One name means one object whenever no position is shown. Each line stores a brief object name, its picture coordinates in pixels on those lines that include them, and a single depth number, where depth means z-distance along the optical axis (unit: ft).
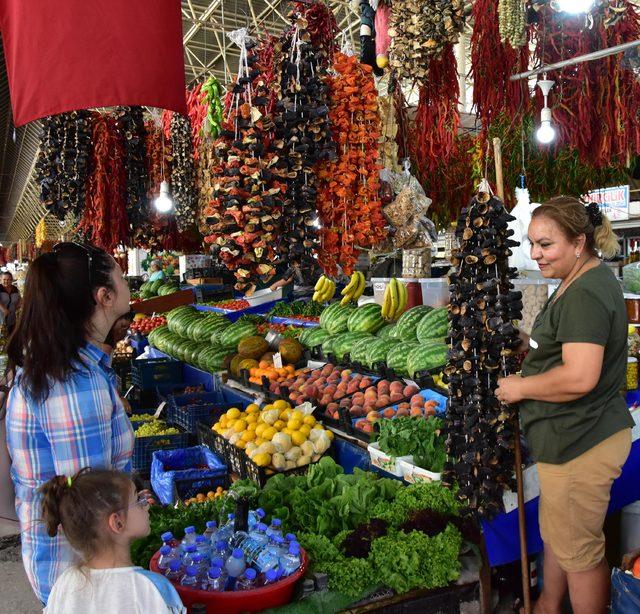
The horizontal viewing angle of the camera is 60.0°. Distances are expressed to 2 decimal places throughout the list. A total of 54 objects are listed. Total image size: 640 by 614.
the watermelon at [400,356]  12.51
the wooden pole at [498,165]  8.02
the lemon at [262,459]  10.28
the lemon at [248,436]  11.37
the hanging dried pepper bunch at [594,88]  10.30
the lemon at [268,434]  11.08
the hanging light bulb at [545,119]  10.95
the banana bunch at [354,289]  18.26
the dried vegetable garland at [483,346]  7.22
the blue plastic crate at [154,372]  18.81
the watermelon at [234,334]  19.31
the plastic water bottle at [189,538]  6.56
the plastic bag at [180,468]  10.57
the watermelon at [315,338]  16.39
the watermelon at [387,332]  14.11
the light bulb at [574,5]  8.49
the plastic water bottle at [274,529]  6.66
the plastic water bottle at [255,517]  7.15
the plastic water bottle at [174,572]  6.11
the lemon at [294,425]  11.22
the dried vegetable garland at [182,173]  12.49
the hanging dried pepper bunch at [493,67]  10.22
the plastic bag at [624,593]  6.27
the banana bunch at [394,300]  15.67
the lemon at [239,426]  11.91
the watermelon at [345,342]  14.56
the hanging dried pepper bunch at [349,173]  8.78
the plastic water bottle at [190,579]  6.01
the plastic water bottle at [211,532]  6.82
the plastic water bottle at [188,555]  6.22
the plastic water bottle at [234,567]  6.21
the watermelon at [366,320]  15.35
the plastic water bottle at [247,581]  6.06
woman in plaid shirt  4.92
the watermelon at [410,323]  13.50
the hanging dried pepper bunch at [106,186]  11.71
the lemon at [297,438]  10.82
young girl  4.63
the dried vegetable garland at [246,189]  7.92
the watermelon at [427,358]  11.83
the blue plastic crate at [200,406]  14.35
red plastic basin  5.85
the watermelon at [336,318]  16.29
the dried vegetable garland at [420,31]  8.43
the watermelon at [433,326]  12.70
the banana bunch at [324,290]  22.16
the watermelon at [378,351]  13.23
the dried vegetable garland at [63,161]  10.93
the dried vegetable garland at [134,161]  11.53
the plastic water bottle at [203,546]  6.41
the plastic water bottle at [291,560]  6.27
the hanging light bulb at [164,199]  12.20
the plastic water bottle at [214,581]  5.95
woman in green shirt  6.77
